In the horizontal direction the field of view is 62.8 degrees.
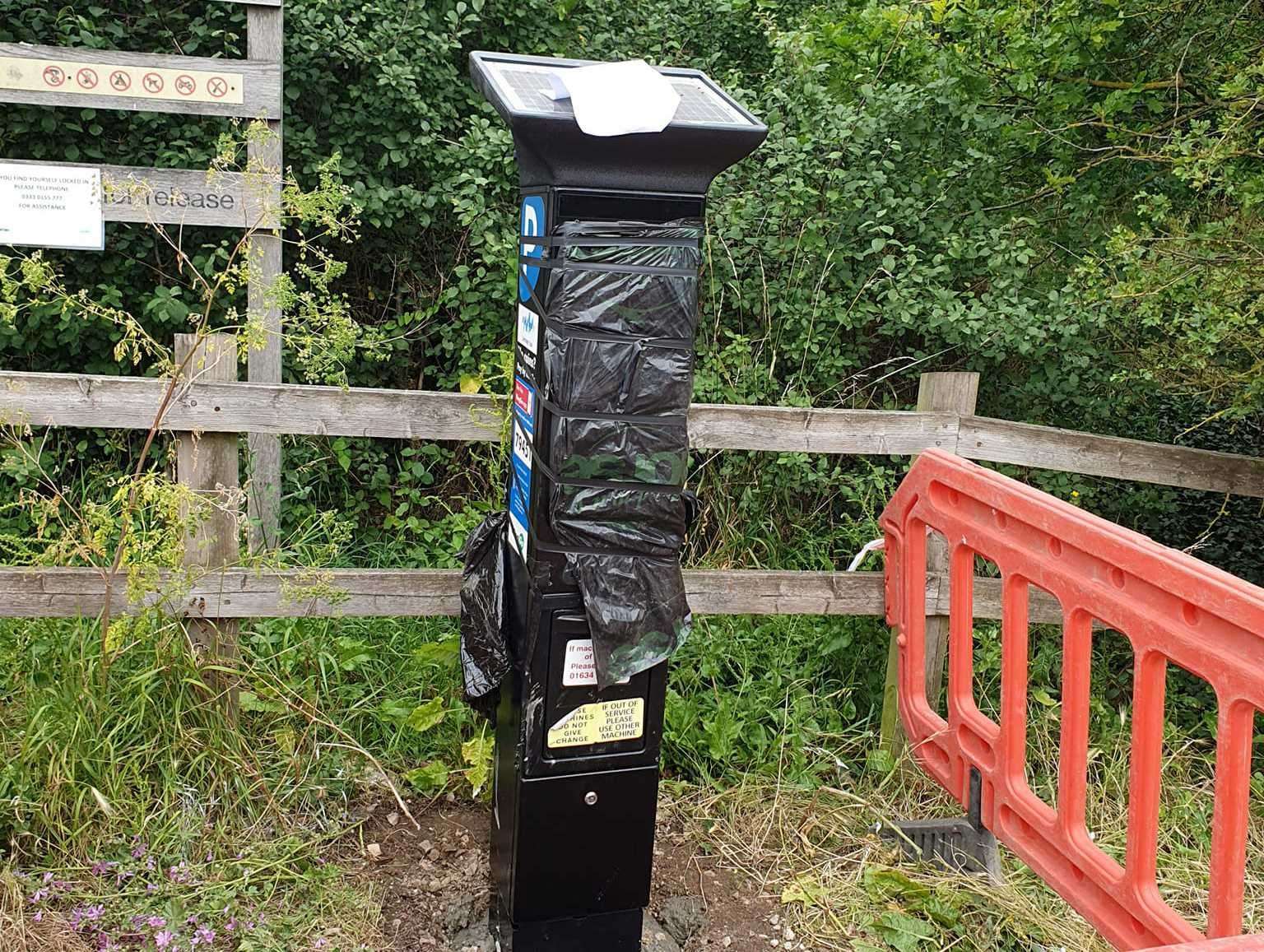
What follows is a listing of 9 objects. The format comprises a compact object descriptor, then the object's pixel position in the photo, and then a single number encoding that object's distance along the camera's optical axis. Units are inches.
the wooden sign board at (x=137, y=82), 156.5
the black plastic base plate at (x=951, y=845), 129.3
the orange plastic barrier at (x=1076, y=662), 87.2
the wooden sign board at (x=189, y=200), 165.0
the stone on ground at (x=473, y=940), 115.6
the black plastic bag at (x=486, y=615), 106.5
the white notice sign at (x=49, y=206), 163.6
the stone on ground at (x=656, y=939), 118.4
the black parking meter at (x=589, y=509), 91.8
